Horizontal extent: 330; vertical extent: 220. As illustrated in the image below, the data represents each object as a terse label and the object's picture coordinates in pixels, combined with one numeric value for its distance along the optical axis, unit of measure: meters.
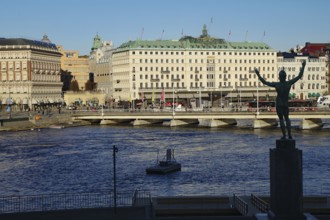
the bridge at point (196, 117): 122.00
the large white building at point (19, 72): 186.38
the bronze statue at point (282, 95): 32.22
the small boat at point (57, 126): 138.38
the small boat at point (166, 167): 65.69
